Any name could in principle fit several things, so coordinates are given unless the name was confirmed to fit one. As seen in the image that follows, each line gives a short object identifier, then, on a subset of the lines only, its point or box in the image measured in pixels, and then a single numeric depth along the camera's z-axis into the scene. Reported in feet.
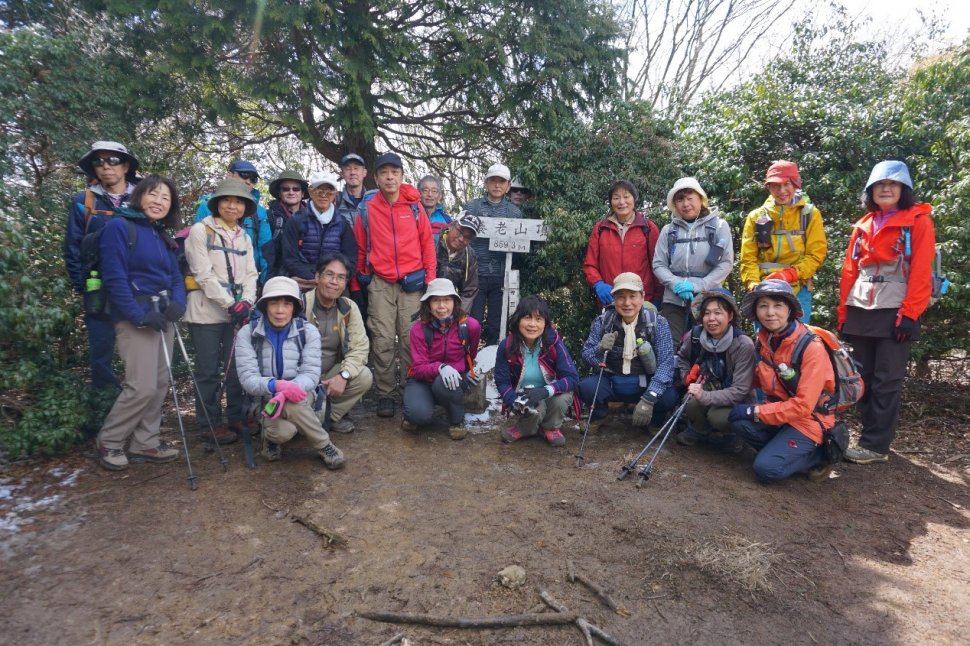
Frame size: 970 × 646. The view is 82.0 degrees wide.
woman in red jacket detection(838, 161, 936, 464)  14.47
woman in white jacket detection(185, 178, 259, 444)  14.79
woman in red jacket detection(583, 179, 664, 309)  18.15
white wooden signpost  20.36
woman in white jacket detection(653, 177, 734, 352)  17.02
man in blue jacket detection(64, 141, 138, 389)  13.62
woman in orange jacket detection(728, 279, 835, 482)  13.47
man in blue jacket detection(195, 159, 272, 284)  16.19
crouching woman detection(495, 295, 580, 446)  16.01
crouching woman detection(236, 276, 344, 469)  13.93
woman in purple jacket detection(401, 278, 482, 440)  16.44
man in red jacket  17.78
